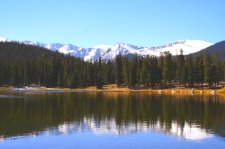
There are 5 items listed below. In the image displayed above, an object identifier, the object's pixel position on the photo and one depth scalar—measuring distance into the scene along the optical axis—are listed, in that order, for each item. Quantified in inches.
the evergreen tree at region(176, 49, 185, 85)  6755.9
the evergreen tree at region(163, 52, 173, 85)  7017.7
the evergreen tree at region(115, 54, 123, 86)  7736.2
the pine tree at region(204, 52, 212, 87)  6530.5
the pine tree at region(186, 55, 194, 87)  6712.6
